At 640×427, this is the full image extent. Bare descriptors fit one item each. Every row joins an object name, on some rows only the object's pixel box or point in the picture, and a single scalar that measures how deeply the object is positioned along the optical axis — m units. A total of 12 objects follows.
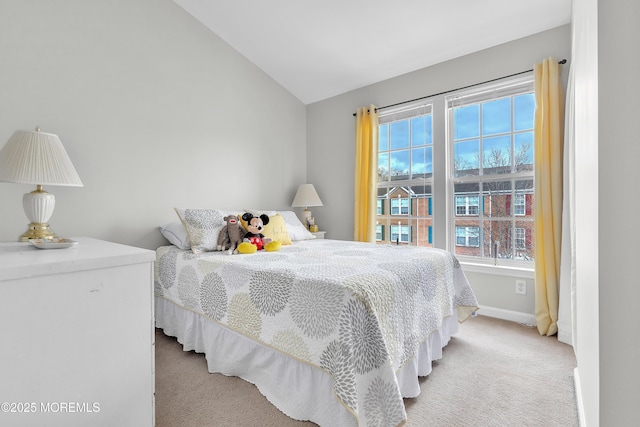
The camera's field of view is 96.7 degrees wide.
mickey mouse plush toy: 2.27
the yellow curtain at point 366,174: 3.30
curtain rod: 2.46
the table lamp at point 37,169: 1.42
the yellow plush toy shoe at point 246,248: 2.14
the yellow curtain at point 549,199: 2.26
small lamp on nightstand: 3.57
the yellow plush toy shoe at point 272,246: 2.27
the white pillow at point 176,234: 2.36
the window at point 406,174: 3.10
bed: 1.14
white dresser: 0.83
